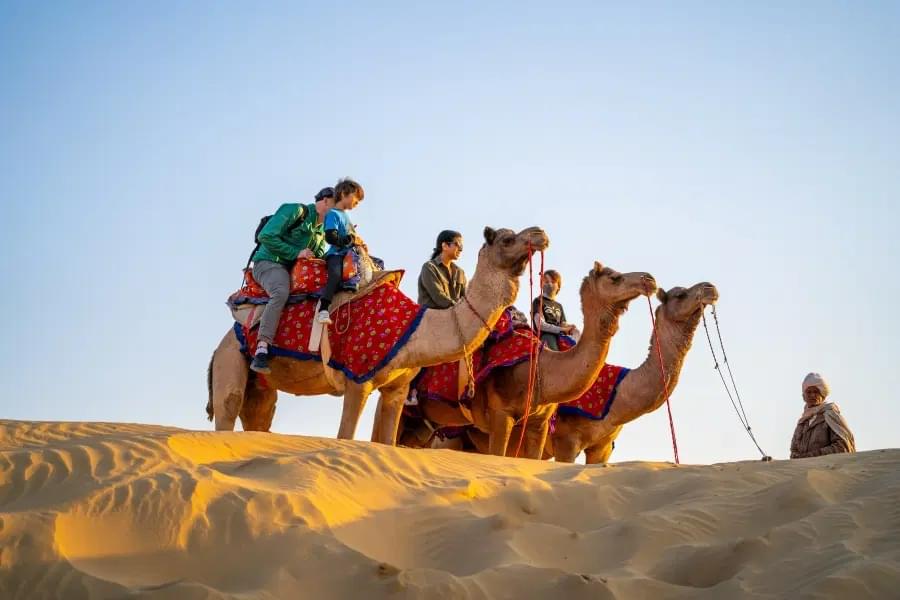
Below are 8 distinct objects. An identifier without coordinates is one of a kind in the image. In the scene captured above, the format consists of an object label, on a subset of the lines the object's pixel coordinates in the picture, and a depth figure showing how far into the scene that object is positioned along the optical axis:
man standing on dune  10.37
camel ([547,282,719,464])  11.55
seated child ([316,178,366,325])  9.77
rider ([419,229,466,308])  11.12
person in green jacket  9.95
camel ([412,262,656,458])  10.47
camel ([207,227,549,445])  9.39
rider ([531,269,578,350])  11.75
